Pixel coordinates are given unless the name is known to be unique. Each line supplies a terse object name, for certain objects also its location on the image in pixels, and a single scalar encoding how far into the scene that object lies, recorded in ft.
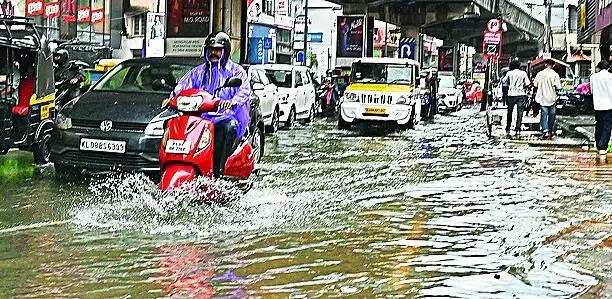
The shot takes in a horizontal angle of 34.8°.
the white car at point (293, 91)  75.61
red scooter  27.63
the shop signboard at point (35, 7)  105.81
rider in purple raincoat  29.48
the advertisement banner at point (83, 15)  120.51
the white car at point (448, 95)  121.49
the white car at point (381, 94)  74.13
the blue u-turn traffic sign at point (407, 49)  164.33
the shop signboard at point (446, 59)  215.92
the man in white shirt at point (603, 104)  46.98
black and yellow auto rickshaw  38.63
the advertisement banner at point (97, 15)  123.95
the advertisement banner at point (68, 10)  111.65
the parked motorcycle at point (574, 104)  99.55
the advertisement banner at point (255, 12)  166.13
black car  33.55
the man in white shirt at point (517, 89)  67.51
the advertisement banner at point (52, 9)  105.60
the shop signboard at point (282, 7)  201.87
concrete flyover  155.55
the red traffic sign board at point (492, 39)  114.11
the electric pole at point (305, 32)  177.19
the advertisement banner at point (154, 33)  159.84
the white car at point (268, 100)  66.14
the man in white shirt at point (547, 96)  61.46
